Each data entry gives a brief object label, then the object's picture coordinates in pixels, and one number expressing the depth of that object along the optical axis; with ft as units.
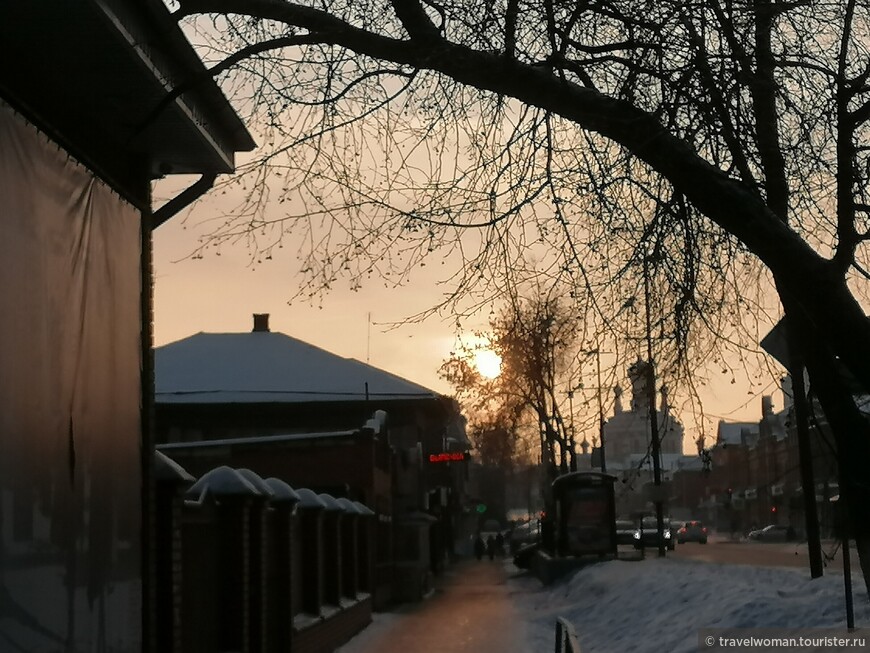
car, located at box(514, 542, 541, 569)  169.53
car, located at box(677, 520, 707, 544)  257.34
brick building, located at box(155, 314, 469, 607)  112.78
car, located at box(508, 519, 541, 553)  240.34
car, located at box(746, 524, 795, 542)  260.83
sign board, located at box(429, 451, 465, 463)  149.48
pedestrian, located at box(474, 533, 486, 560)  247.52
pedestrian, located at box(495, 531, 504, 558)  262.92
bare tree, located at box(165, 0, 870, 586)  24.45
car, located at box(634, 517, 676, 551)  202.18
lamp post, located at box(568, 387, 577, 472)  179.67
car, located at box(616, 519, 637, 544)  231.09
